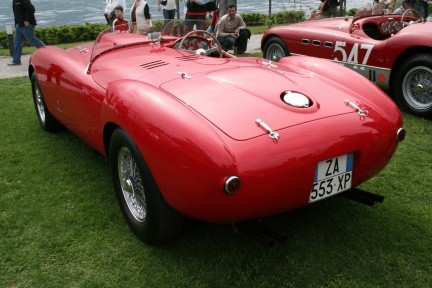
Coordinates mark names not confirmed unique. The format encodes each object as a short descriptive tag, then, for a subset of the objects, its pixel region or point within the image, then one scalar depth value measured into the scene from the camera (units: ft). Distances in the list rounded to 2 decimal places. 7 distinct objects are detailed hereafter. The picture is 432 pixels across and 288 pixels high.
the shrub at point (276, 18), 54.95
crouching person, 28.86
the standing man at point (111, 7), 30.81
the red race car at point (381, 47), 16.67
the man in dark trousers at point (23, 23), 28.50
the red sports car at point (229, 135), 7.12
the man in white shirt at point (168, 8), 33.94
